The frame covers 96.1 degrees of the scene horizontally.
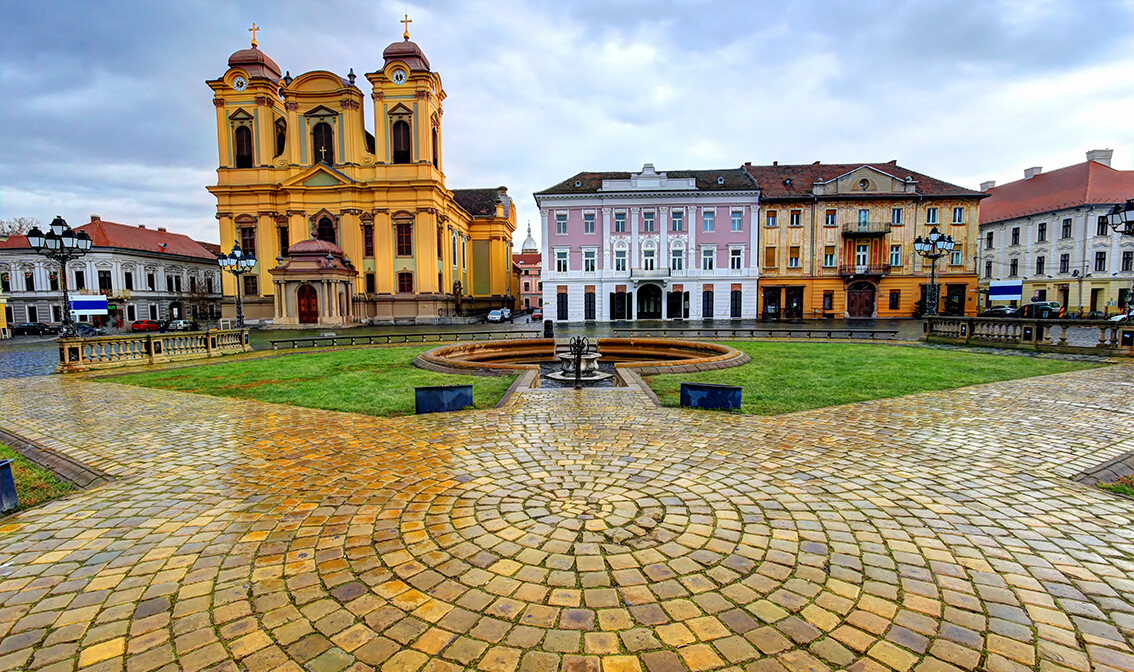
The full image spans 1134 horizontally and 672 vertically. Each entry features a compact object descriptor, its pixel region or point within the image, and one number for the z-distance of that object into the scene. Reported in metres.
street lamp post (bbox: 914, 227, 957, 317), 21.56
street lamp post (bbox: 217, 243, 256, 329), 24.64
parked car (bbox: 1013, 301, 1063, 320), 42.64
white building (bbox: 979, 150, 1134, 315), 44.91
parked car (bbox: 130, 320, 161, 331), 46.91
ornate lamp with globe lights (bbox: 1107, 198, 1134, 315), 14.12
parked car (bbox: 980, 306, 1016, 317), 43.00
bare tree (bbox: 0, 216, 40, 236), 63.35
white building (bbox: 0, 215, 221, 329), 56.16
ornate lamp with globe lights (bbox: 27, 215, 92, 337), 15.21
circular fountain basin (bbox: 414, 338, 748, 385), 13.62
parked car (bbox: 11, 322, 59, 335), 42.66
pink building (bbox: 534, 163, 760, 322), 43.38
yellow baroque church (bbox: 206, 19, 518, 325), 45.41
